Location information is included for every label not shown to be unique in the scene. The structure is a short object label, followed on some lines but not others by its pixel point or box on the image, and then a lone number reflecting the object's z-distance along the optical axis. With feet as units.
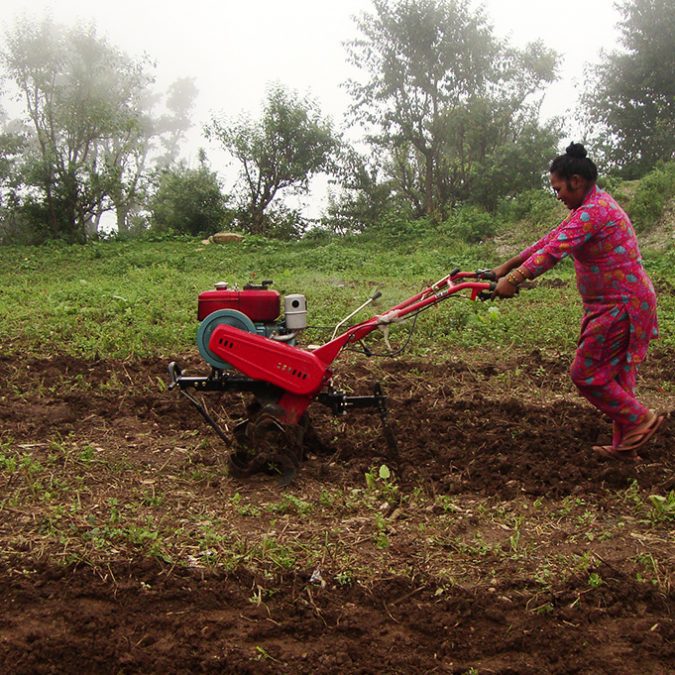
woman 13.43
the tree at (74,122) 62.39
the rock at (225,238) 58.39
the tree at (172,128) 132.57
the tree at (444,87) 63.10
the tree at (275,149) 64.75
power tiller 13.78
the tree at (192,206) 65.00
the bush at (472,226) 52.39
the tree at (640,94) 64.34
